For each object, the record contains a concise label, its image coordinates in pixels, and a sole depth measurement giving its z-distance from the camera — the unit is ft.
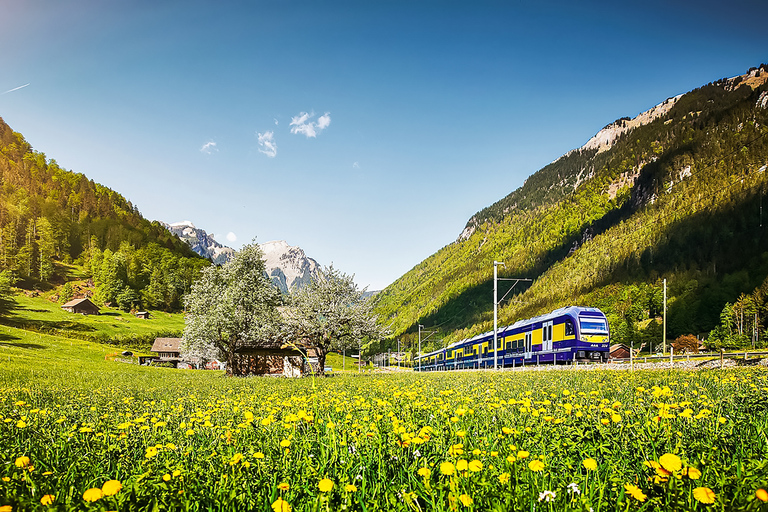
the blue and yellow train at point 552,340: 85.92
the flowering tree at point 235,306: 93.15
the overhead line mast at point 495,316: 90.61
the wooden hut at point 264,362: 91.30
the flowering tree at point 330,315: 89.97
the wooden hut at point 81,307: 295.28
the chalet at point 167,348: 296.55
